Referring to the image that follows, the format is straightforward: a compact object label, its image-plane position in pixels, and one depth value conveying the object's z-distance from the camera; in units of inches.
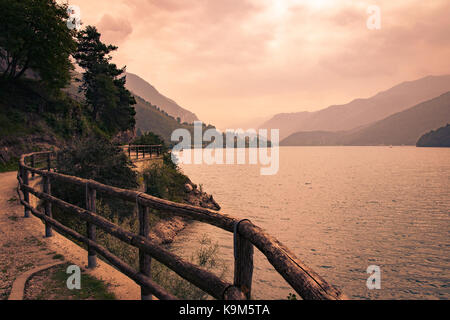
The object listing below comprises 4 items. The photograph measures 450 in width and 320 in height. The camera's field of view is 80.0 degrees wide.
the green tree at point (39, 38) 1050.7
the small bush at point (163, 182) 841.5
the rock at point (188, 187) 996.6
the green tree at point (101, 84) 1808.1
